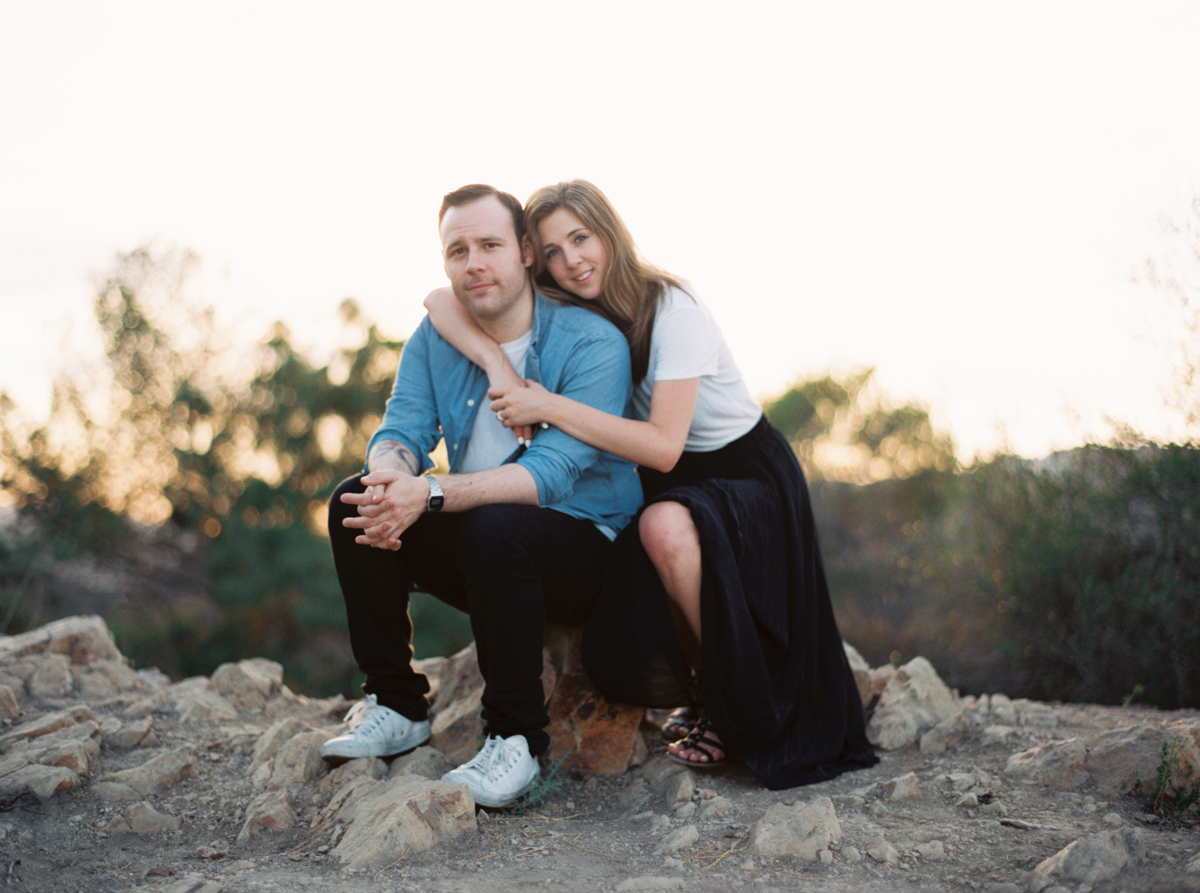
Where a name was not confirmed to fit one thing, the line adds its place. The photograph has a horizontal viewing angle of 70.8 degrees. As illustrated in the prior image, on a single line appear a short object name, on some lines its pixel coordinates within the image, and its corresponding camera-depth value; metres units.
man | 2.25
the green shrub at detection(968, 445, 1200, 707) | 4.30
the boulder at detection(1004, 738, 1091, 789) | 2.40
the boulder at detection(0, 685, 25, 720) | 2.78
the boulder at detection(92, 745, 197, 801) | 2.38
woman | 2.41
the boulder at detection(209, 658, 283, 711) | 3.47
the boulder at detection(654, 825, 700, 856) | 2.03
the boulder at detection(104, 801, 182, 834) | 2.22
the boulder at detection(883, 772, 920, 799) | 2.36
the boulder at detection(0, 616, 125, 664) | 3.42
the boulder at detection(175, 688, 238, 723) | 3.10
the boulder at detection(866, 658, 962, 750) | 2.85
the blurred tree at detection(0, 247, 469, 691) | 9.57
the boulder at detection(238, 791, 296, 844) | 2.20
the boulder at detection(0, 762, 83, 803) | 2.27
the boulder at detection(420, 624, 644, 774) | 2.63
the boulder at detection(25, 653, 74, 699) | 3.15
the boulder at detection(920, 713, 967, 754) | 2.77
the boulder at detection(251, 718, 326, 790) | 2.48
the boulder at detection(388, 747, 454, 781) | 2.43
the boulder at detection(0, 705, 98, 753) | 2.53
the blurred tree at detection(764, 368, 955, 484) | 11.53
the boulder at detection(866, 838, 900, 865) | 1.95
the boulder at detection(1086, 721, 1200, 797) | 2.22
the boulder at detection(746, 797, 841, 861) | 1.99
